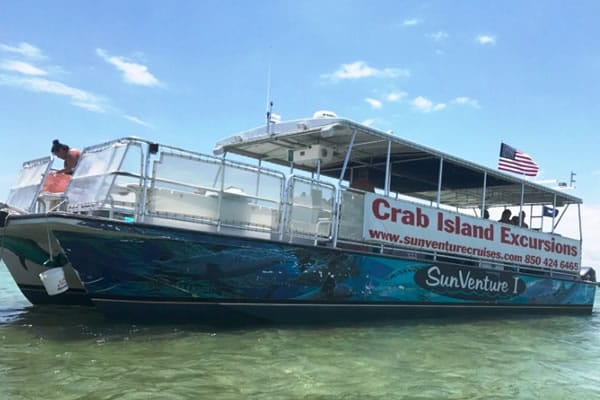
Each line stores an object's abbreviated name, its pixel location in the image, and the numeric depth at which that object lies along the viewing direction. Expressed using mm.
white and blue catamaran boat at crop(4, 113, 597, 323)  6934
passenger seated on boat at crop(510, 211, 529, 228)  13625
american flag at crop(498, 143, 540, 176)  12414
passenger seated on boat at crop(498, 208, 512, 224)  13419
